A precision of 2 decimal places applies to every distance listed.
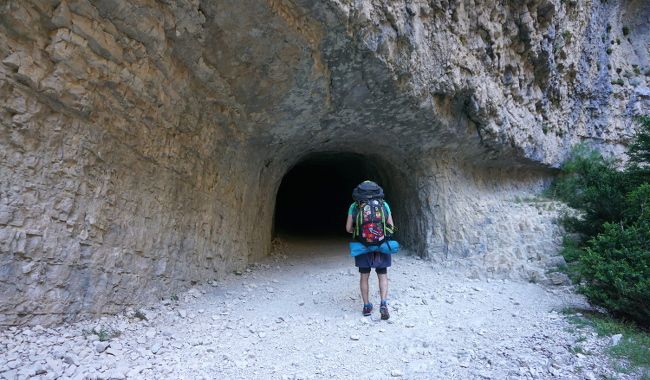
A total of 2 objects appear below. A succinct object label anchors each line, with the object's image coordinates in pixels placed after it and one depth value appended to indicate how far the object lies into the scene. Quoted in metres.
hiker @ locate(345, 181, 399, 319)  4.49
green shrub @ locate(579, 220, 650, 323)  3.93
